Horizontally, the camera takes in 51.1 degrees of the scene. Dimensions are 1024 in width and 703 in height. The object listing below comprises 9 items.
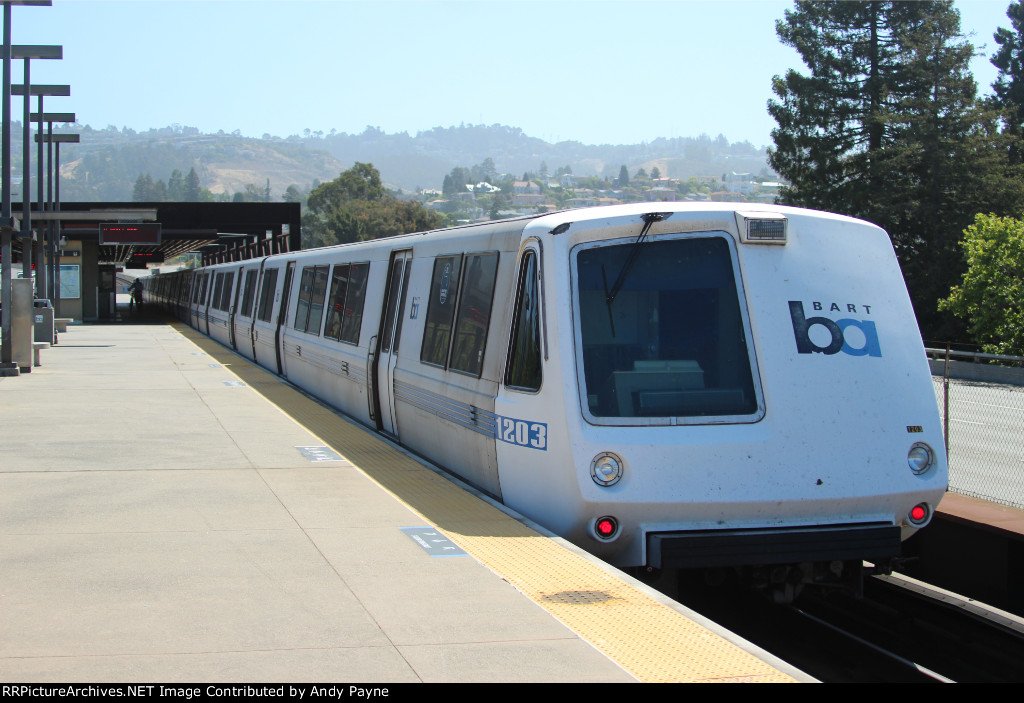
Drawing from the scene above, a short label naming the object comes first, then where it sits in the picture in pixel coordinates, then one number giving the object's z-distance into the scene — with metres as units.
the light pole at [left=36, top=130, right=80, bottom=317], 33.11
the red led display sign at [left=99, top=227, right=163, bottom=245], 34.50
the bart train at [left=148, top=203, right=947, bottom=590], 6.22
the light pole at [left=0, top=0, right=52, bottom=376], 18.38
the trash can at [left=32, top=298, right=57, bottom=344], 26.47
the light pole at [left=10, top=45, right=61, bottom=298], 22.64
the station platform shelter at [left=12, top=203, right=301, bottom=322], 36.09
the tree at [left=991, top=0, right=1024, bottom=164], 56.03
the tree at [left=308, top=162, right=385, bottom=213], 144.62
